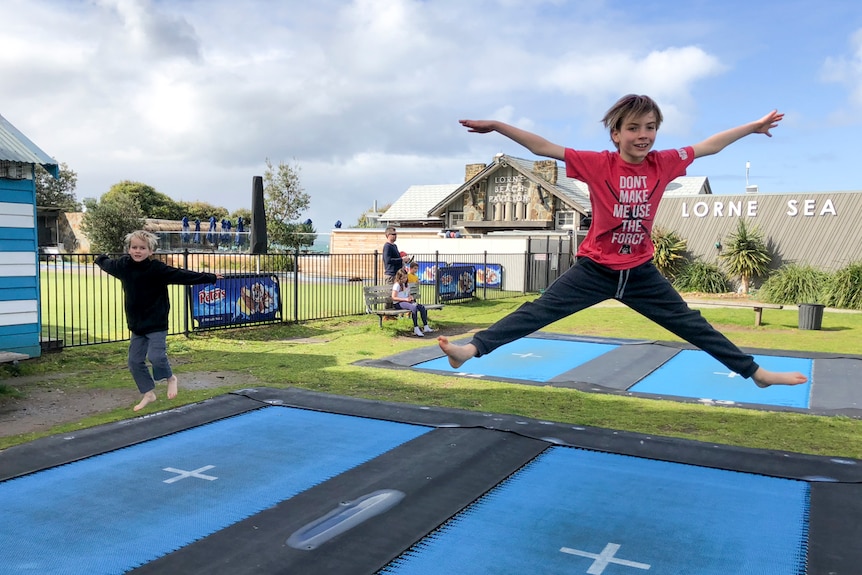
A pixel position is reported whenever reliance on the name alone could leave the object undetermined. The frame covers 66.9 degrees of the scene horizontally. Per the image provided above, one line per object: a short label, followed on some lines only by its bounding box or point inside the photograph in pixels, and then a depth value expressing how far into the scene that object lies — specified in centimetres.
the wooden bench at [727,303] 1642
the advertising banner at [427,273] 1945
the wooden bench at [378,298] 1145
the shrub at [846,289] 1578
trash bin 1198
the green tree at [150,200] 5238
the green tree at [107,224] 3200
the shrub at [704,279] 1928
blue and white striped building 749
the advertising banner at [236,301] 1020
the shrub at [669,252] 1978
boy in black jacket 521
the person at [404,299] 1098
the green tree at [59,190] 5144
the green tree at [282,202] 3244
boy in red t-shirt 328
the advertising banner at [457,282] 1536
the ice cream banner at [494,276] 2014
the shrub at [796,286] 1675
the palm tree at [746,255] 1848
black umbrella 1756
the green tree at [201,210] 5622
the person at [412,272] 1143
